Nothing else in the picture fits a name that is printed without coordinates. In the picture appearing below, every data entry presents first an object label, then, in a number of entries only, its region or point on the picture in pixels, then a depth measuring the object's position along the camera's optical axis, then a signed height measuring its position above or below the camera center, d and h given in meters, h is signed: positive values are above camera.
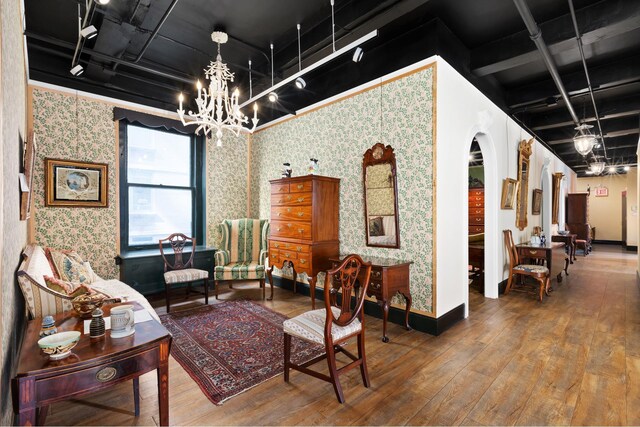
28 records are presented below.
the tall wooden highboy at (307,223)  4.35 -0.18
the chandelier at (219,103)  3.29 +1.19
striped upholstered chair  5.09 -0.65
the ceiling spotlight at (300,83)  4.26 +1.83
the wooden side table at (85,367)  1.38 -0.78
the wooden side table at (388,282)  3.37 -0.82
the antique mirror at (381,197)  3.94 +0.19
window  5.11 +0.48
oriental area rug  2.59 -1.43
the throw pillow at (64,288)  2.48 -0.65
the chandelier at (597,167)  8.40 +1.23
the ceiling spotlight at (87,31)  2.84 +1.72
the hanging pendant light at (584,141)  5.24 +1.22
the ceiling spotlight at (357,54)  3.43 +1.80
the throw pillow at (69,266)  3.54 -0.66
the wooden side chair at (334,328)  2.25 -0.92
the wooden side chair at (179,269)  4.46 -0.91
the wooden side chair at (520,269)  4.87 -0.98
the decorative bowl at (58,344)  1.48 -0.66
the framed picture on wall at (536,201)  7.00 +0.22
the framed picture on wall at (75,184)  4.30 +0.43
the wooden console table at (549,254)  5.36 -0.80
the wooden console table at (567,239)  8.35 -0.81
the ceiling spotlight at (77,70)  3.70 +1.76
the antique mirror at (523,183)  5.98 +0.58
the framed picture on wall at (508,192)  5.30 +0.34
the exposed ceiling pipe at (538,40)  2.79 +1.83
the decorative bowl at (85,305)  2.08 -0.64
